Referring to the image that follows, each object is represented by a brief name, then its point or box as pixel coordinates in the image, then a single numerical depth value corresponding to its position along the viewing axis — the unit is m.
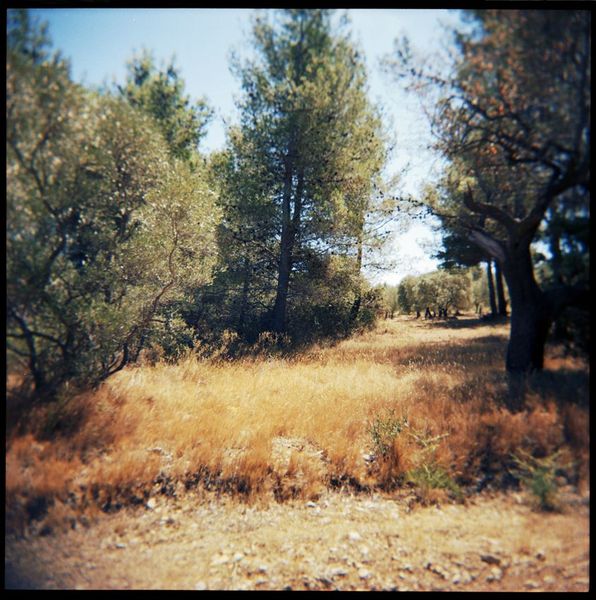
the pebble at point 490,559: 2.73
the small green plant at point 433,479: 3.43
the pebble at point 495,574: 2.66
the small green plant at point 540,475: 3.12
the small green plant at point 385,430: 4.03
